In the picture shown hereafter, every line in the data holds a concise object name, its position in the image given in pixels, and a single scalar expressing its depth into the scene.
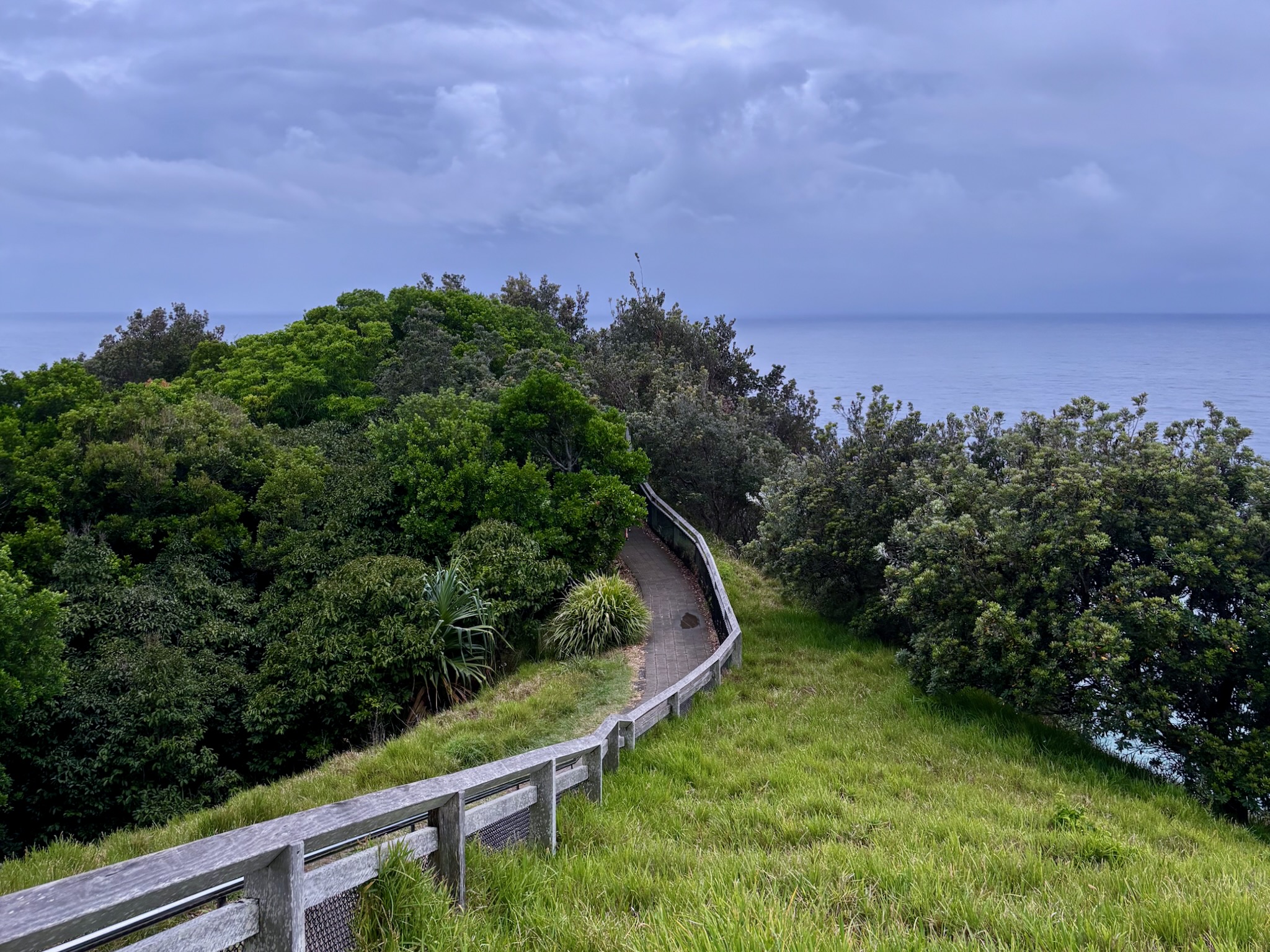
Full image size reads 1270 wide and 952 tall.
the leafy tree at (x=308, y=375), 30.64
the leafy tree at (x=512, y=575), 16.22
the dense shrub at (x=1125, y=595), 9.92
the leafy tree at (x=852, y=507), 16.19
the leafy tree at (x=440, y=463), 19.14
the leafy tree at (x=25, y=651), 11.83
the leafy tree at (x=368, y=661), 13.45
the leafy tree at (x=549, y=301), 55.25
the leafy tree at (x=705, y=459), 28.89
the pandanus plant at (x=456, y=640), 14.20
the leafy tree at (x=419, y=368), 30.06
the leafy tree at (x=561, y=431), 21.31
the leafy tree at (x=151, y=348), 43.97
